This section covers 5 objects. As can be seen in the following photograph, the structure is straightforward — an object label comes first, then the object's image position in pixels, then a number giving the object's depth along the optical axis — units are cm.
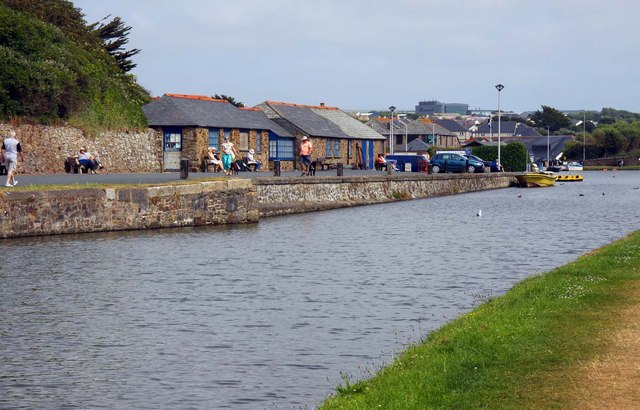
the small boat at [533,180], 8688
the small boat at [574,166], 16150
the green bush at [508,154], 10344
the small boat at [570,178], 10634
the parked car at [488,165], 9231
